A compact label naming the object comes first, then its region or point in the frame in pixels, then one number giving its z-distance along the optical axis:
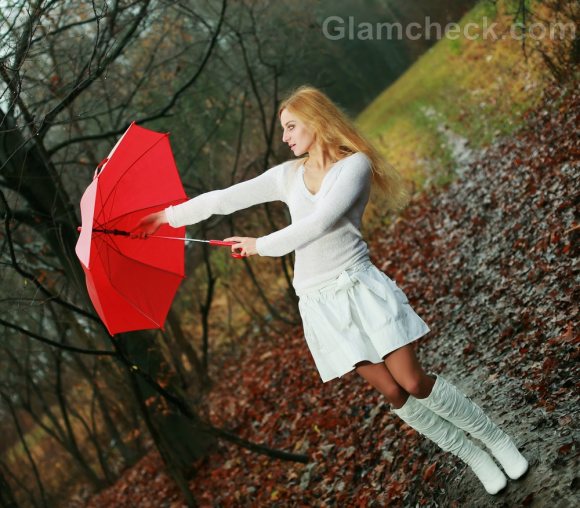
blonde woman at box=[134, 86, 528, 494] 3.62
